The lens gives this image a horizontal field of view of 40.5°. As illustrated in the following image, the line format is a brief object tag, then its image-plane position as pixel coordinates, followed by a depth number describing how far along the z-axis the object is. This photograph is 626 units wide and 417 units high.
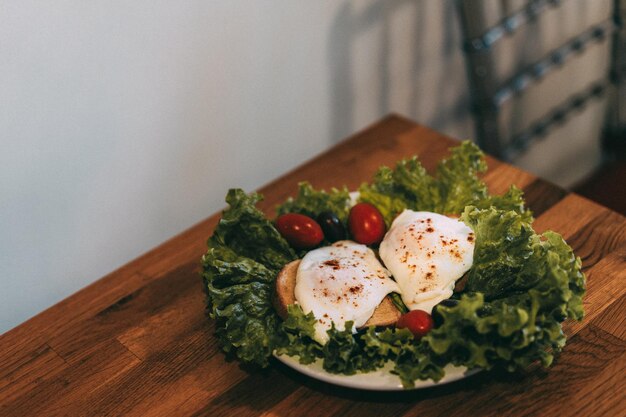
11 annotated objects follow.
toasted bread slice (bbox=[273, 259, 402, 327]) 1.30
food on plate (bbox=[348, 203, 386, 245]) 1.46
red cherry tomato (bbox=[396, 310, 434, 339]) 1.26
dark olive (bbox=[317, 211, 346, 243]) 1.49
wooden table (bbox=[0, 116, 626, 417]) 1.28
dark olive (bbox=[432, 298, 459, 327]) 1.27
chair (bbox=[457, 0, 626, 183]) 2.21
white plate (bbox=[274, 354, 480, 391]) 1.22
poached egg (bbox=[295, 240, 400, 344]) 1.28
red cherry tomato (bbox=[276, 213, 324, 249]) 1.47
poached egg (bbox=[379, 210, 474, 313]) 1.31
